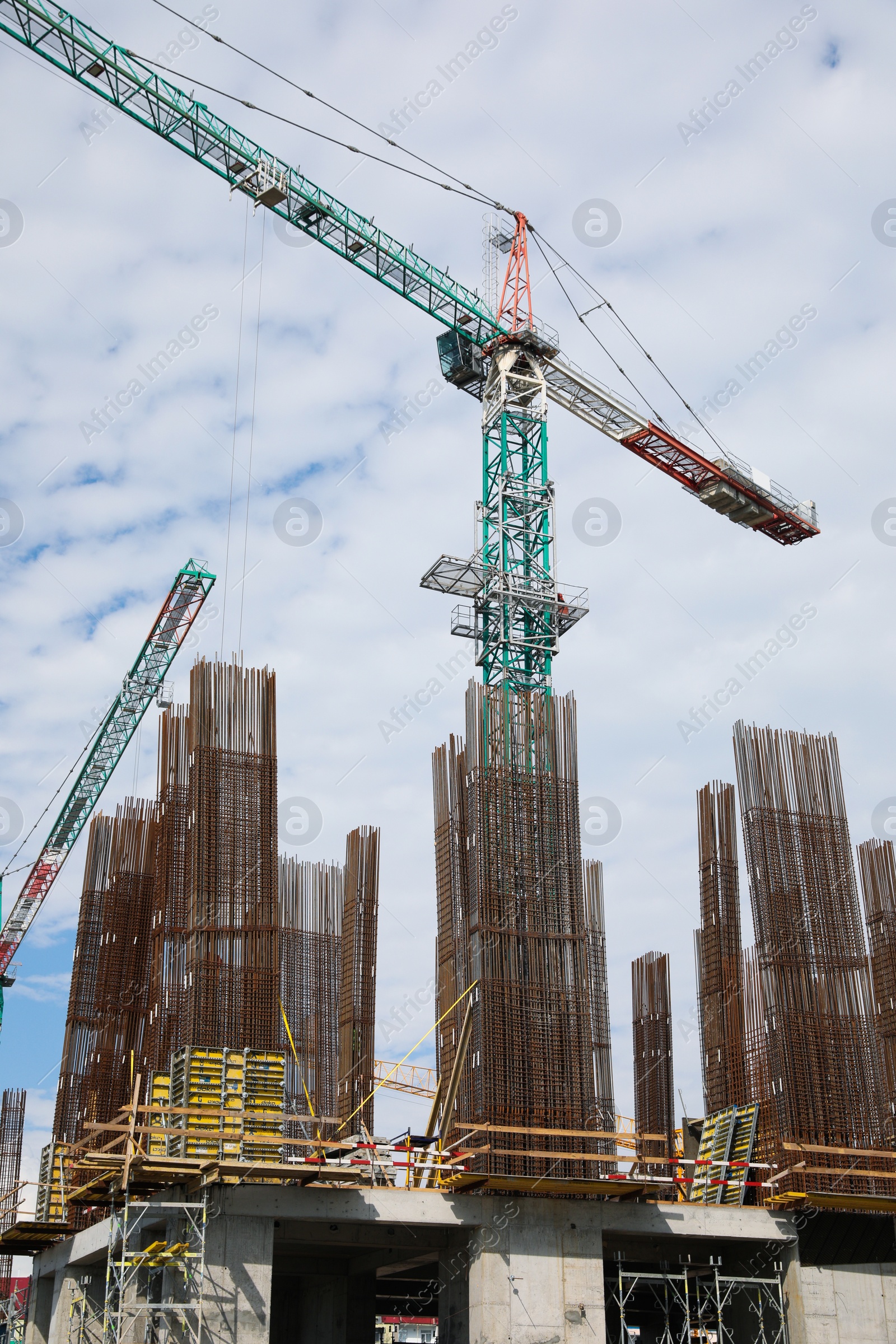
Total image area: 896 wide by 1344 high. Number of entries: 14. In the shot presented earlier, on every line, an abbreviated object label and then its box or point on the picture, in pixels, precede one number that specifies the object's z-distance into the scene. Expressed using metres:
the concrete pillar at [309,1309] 34.19
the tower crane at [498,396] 43.25
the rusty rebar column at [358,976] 35.53
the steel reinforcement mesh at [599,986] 36.28
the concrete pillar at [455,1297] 26.80
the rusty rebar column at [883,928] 32.69
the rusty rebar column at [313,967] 36.03
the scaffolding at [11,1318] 38.38
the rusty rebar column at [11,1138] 45.38
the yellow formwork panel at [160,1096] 27.25
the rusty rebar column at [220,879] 28.86
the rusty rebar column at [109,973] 38.28
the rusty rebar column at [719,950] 33.69
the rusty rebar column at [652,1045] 40.31
